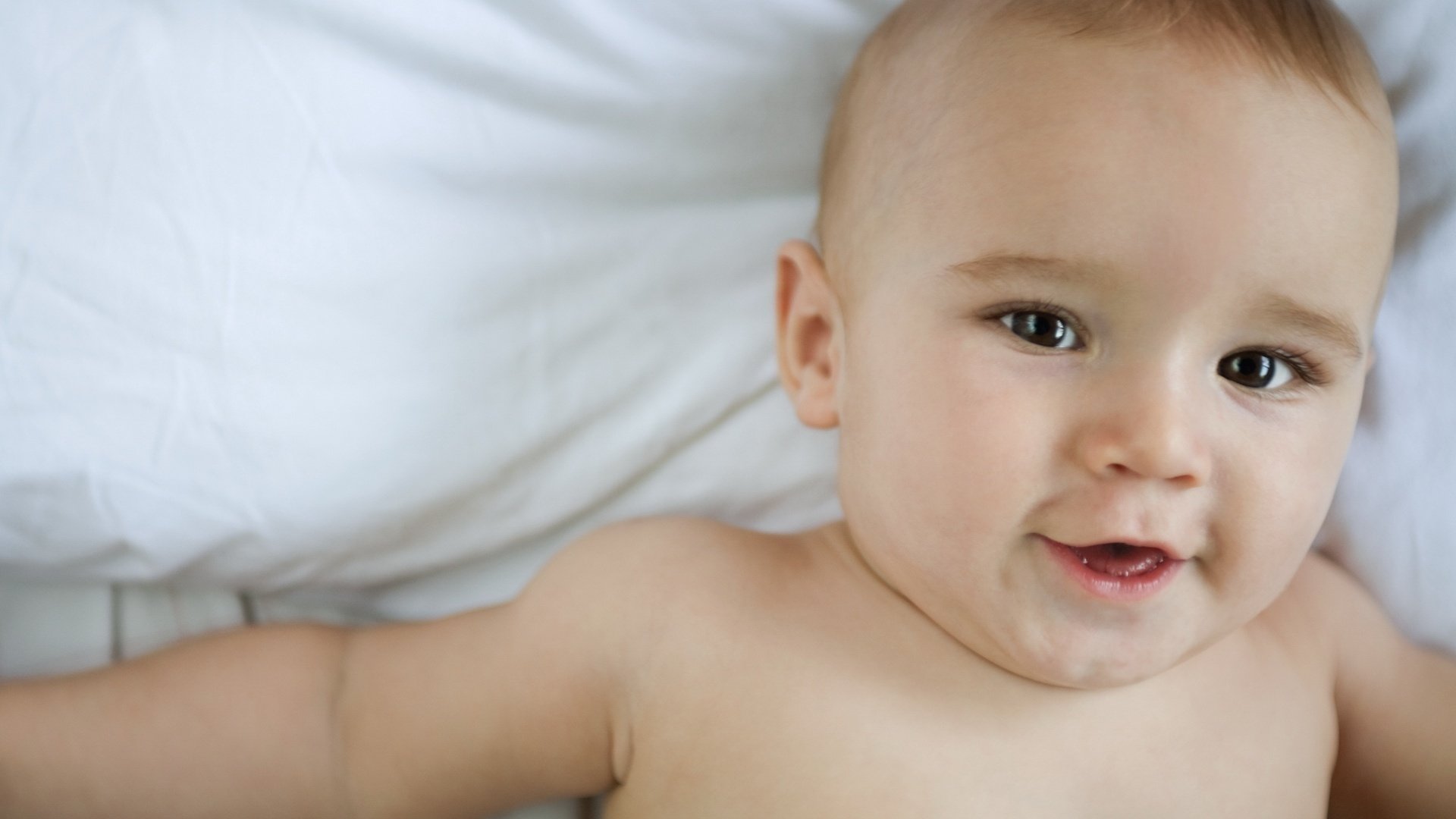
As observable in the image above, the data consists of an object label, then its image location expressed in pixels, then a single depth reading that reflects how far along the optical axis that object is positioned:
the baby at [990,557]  0.58
